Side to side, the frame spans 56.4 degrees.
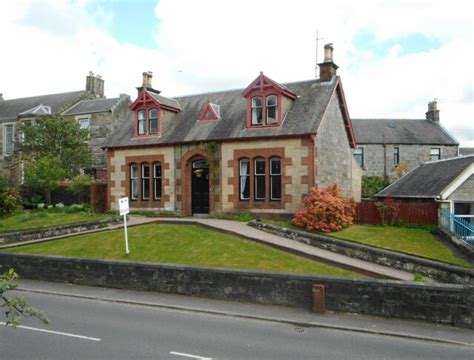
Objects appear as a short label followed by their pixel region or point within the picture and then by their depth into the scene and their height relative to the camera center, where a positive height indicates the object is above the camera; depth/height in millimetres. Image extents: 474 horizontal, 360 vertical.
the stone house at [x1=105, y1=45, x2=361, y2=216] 21859 +1709
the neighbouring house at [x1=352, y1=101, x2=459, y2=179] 42625 +3154
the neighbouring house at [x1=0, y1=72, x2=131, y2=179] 39281 +6342
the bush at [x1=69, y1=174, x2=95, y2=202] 30125 -220
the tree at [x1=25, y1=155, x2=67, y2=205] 30312 +417
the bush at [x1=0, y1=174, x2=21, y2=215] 29344 -1138
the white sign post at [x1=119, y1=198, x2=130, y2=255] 16688 -994
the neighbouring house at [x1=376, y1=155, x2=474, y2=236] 18906 -346
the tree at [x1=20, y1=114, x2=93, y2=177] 35219 +3120
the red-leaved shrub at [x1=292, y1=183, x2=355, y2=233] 19375 -1435
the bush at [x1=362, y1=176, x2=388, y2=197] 39969 -419
